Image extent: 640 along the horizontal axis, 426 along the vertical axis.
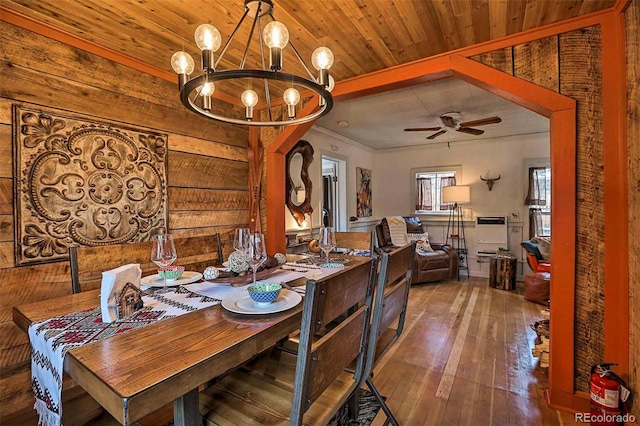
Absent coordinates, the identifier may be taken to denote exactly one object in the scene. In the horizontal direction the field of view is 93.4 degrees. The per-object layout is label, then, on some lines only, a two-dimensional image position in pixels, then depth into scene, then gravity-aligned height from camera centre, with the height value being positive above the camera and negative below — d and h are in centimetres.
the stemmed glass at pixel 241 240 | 140 -14
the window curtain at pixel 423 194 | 561 +26
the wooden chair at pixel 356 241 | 237 -26
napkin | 103 -28
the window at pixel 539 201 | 462 +9
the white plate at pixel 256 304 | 108 -36
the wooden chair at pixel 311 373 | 83 -55
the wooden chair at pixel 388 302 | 125 -43
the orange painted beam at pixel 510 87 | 182 +78
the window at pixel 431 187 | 543 +38
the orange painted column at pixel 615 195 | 161 +6
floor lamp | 484 -34
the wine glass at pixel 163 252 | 138 -19
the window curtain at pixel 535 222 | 470 -24
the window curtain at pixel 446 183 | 538 +43
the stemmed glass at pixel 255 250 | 131 -18
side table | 423 -92
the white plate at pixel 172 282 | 145 -35
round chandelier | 123 +67
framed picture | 529 +29
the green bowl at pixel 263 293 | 114 -32
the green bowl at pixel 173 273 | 152 -32
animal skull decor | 492 +43
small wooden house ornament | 106 -33
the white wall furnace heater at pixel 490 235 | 484 -45
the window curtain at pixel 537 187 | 462 +30
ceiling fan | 349 +102
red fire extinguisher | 151 -97
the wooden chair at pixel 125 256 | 149 -26
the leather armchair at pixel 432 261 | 445 -81
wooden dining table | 68 -39
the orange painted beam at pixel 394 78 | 217 +101
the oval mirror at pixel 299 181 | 379 +36
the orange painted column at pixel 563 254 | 176 -28
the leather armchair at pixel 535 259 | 387 -69
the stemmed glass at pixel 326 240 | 179 -19
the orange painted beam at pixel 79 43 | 167 +108
